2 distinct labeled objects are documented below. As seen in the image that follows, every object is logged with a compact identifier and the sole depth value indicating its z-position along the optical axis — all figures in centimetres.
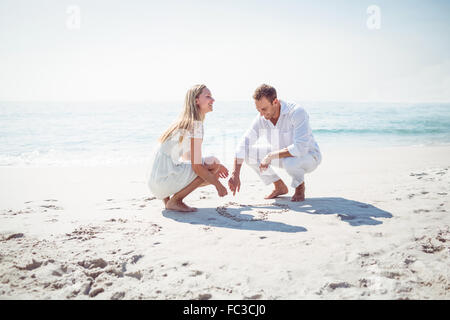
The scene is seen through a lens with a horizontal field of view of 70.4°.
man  357
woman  326
